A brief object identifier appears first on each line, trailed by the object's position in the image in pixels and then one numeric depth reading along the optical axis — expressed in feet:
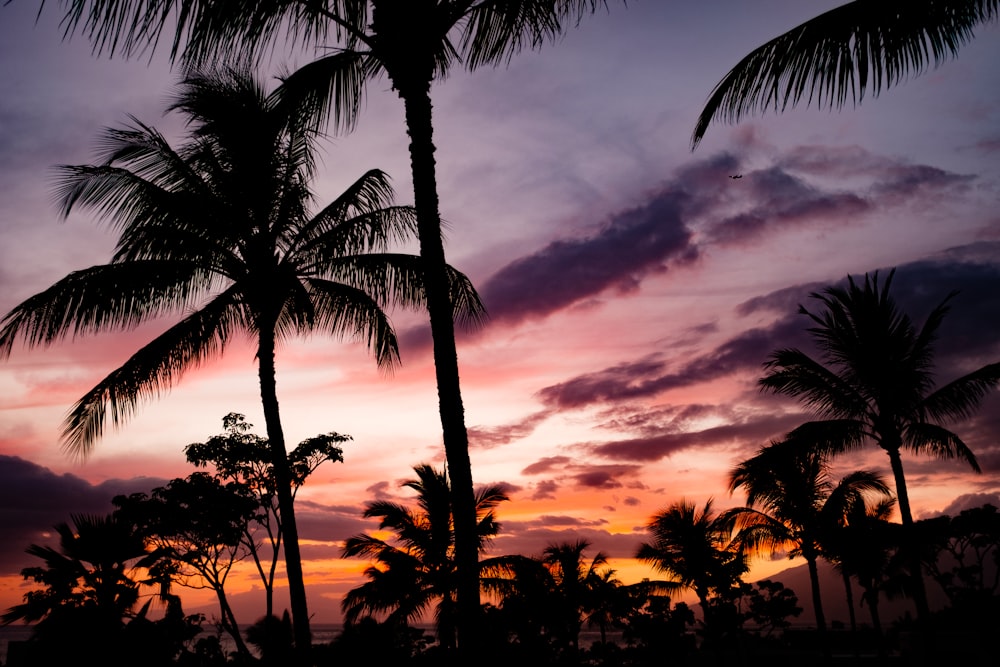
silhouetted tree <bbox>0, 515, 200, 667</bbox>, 50.13
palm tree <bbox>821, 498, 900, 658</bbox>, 99.76
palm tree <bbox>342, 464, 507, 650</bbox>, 76.07
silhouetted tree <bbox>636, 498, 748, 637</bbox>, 105.70
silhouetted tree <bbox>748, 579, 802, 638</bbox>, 107.55
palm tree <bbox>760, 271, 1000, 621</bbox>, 59.93
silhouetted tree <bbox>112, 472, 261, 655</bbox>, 69.05
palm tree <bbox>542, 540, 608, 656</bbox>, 110.32
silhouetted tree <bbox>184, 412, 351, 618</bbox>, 66.39
